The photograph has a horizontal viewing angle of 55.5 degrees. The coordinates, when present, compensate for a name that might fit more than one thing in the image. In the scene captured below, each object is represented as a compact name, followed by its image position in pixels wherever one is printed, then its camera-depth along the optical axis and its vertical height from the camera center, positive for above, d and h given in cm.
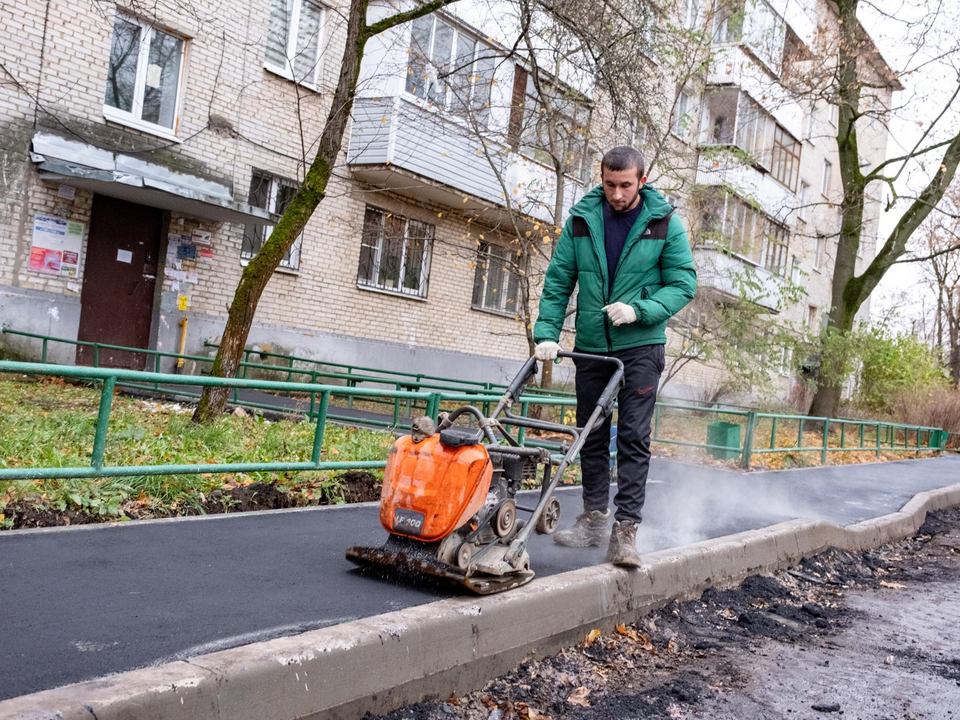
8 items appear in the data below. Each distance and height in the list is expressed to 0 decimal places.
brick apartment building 1303 +293
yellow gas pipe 1504 +14
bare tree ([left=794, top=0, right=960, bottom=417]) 2017 +582
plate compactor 357 -56
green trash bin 1245 -55
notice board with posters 1305 +112
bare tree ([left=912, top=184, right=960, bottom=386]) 3353 +619
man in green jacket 457 +49
